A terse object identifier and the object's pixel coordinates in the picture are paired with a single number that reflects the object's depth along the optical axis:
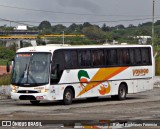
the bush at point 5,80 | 42.19
